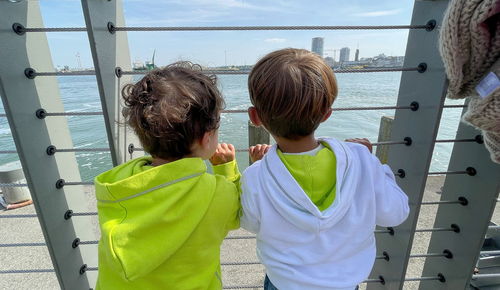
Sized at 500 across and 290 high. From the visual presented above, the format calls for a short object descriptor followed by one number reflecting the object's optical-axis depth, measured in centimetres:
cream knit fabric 71
